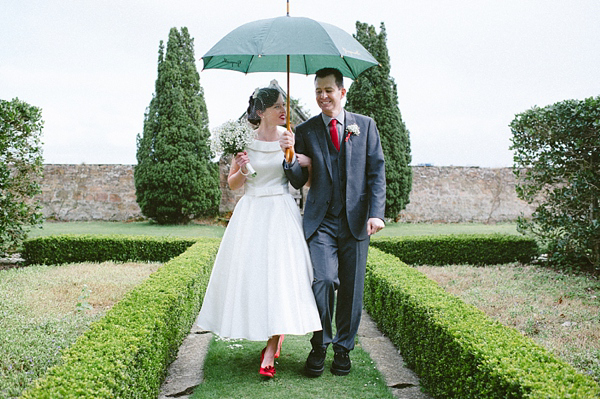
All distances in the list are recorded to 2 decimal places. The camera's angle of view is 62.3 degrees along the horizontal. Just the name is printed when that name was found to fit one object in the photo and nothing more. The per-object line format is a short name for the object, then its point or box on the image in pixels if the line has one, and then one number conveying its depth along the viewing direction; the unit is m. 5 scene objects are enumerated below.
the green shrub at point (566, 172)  7.66
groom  3.75
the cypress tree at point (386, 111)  15.41
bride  3.57
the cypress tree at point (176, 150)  14.29
